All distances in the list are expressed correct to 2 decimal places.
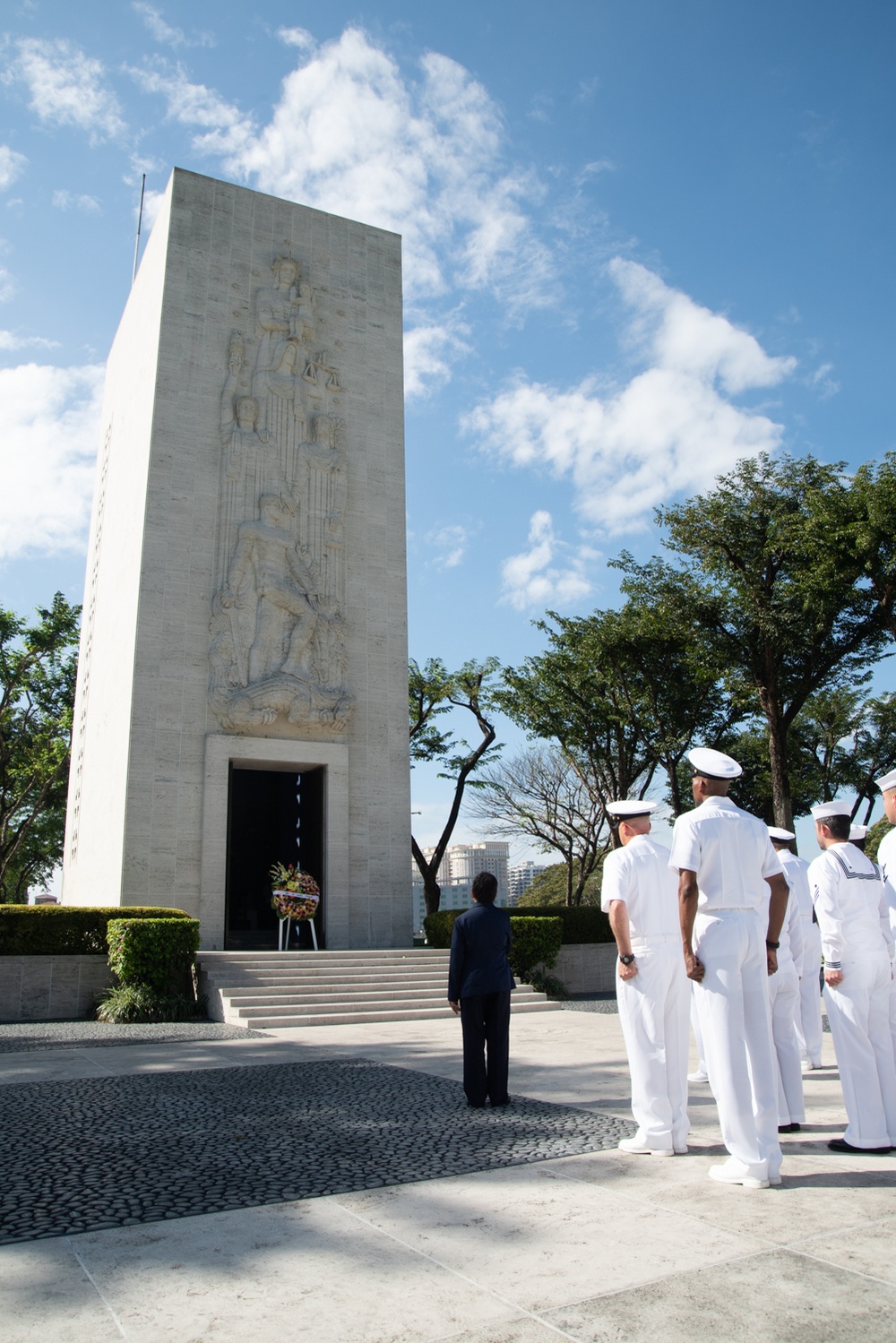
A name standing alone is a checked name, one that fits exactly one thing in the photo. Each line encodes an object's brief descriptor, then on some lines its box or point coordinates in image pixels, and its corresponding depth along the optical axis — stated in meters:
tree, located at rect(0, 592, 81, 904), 28.56
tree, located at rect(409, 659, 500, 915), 27.89
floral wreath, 16.34
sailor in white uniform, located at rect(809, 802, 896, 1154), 5.00
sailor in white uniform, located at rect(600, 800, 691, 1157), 5.04
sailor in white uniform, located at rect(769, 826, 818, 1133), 5.66
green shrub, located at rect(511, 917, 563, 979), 15.56
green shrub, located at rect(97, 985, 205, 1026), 12.66
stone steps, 12.55
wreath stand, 16.52
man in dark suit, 6.45
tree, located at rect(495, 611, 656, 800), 24.98
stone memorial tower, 17.25
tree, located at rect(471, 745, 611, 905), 28.92
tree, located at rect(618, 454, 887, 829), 20.06
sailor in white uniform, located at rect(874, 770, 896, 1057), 5.59
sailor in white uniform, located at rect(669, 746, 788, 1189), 4.41
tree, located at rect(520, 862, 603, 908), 48.16
